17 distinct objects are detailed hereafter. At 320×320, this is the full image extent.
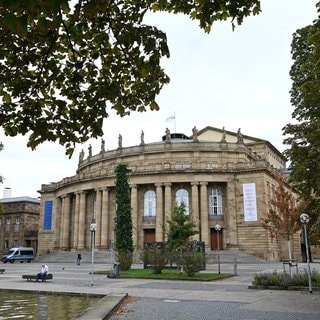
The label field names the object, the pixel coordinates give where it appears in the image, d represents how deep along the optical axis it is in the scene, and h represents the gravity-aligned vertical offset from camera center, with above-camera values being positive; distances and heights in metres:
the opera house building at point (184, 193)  52.53 +6.65
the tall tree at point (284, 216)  23.73 +1.33
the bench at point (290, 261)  19.34 -1.18
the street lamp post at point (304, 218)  15.49 +0.78
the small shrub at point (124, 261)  31.95 -1.77
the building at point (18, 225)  79.25 +3.16
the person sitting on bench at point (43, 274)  24.12 -2.11
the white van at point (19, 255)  62.47 -2.44
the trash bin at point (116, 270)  26.92 -2.12
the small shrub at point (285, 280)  18.39 -2.01
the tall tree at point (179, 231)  31.36 +0.64
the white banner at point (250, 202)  51.89 +4.85
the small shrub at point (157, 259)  28.17 -1.45
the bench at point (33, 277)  24.50 -2.33
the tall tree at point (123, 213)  39.47 +2.74
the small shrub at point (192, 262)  25.76 -1.54
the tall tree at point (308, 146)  12.38 +3.37
